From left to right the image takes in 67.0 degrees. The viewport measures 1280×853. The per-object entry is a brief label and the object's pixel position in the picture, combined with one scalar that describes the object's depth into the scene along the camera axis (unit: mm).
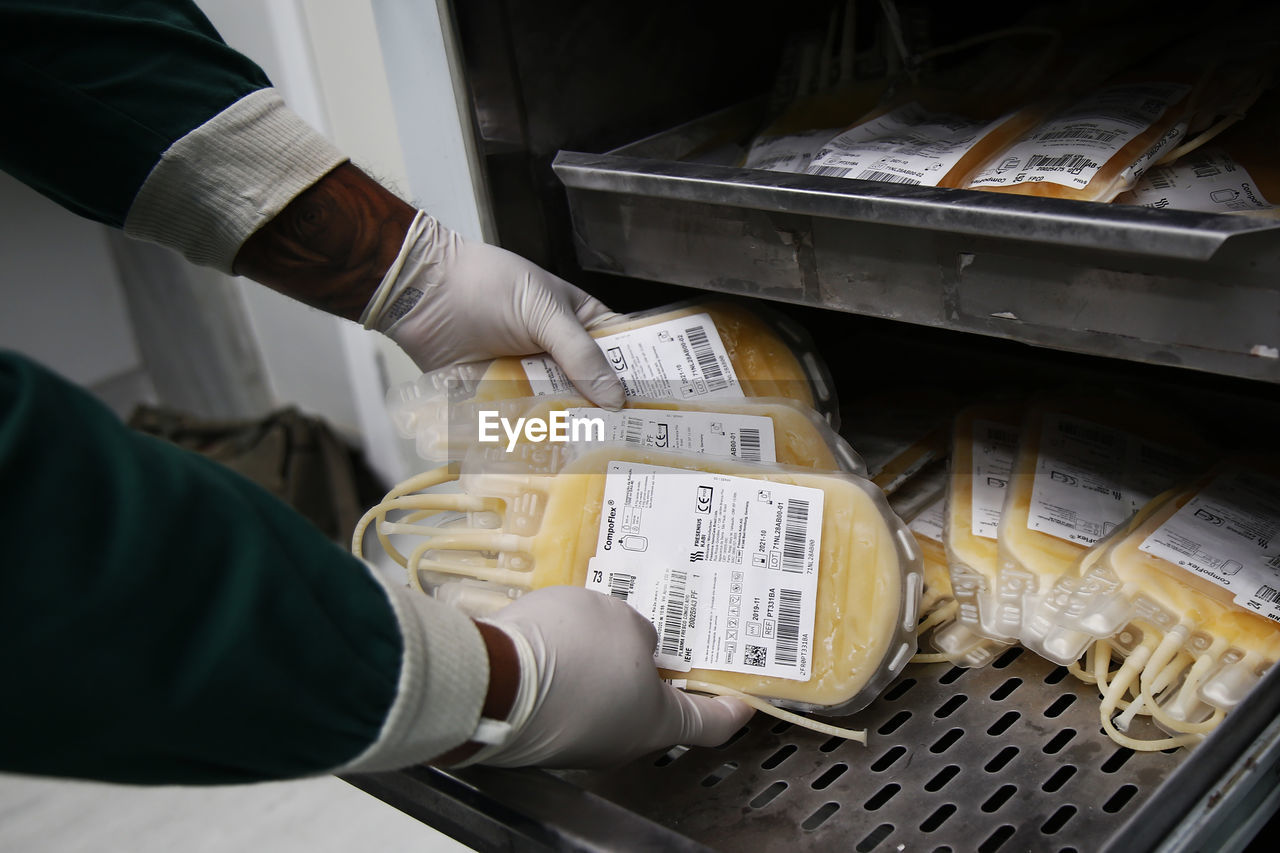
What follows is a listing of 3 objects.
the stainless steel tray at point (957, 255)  576
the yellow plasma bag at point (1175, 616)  709
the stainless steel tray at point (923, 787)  563
